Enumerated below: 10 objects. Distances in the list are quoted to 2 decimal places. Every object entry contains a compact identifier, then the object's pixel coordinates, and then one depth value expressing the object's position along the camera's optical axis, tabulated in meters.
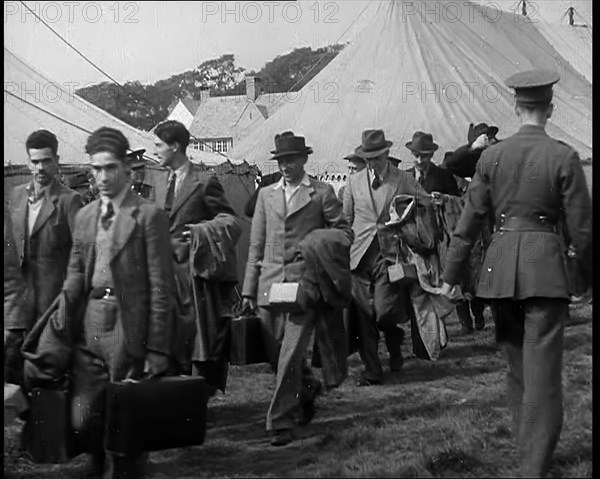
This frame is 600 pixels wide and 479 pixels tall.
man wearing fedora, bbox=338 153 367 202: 6.26
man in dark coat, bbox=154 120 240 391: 5.36
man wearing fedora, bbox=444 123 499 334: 5.46
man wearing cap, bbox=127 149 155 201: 5.16
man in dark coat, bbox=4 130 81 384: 5.29
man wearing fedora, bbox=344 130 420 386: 7.04
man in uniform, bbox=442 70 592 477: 4.77
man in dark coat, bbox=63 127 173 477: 4.73
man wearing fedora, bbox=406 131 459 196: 6.10
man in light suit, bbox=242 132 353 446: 5.69
